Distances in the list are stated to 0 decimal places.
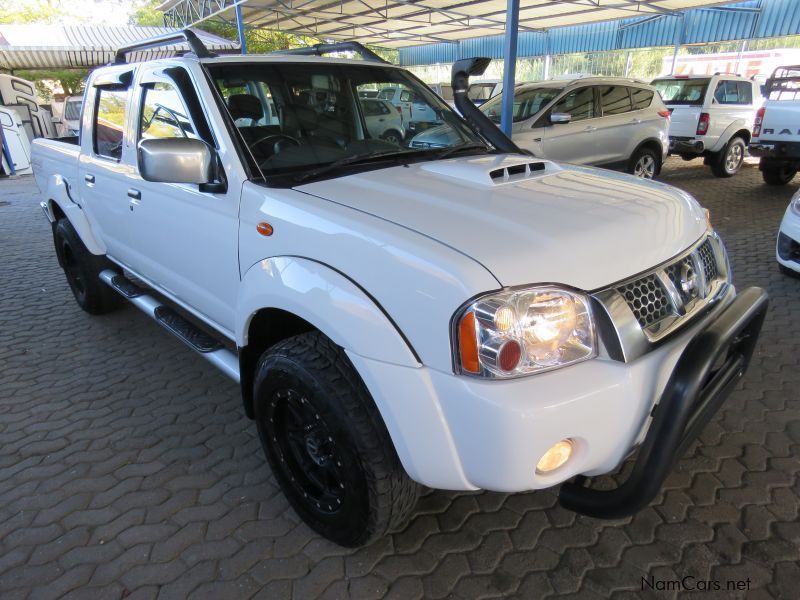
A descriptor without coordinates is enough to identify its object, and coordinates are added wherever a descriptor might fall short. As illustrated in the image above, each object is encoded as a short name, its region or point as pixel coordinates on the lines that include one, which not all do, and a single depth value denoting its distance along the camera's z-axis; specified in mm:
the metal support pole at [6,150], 13031
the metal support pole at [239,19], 14172
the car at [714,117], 9914
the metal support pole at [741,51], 17350
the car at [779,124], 7879
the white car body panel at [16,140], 12906
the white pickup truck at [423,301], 1539
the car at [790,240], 4496
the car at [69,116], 16394
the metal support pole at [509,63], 7484
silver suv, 7727
